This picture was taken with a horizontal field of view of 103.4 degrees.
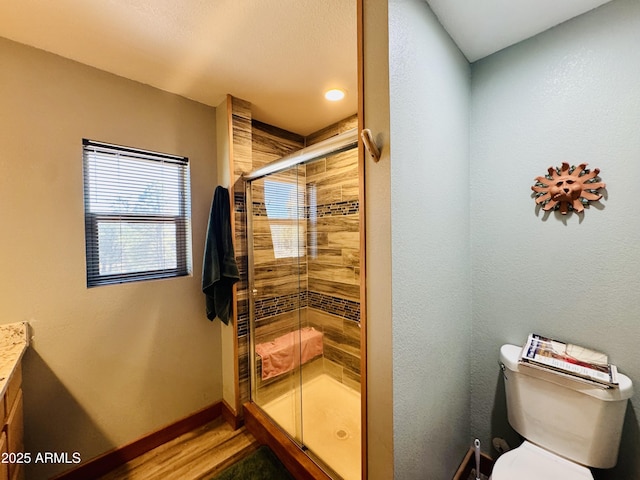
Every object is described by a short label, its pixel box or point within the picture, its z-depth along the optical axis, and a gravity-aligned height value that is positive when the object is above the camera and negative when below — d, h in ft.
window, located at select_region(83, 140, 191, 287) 4.86 +0.50
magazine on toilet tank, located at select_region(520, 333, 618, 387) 3.34 -1.83
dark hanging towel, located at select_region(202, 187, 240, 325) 5.57 -0.57
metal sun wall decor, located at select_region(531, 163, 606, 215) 3.70 +0.69
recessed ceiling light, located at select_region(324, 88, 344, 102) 5.69 +3.26
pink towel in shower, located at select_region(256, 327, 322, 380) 6.26 -2.96
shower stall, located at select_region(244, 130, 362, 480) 5.96 -1.60
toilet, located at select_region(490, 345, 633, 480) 3.30 -2.70
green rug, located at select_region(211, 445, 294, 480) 4.70 -4.46
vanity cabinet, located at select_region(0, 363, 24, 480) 3.09 -2.61
